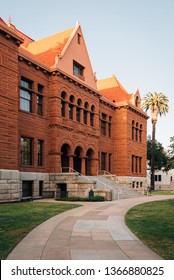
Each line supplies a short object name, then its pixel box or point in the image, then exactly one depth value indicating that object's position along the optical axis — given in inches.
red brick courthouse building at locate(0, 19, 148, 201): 693.1
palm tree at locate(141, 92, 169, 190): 1777.9
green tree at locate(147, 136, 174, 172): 1863.9
